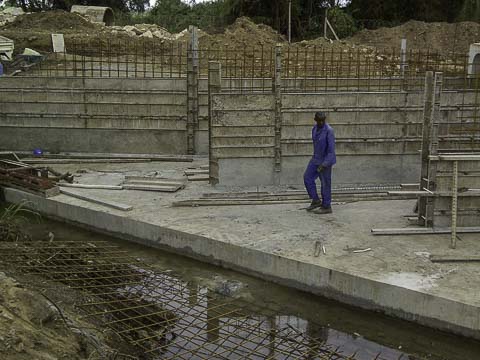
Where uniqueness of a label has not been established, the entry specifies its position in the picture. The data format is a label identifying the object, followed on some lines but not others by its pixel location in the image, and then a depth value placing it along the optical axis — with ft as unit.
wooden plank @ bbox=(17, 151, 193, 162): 42.45
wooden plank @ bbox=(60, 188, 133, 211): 30.89
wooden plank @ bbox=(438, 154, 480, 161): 25.24
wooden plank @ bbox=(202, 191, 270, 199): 32.55
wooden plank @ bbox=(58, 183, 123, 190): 34.55
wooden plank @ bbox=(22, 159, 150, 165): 41.83
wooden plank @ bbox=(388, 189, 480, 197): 26.03
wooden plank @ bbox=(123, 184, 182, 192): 34.22
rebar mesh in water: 19.42
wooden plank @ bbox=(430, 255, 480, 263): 23.35
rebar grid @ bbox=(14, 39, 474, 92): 40.42
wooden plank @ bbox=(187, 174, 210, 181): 36.45
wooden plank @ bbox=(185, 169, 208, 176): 37.45
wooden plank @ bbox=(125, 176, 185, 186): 35.04
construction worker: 28.86
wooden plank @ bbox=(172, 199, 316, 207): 31.37
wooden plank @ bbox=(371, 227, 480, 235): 26.30
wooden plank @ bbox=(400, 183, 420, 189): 29.42
